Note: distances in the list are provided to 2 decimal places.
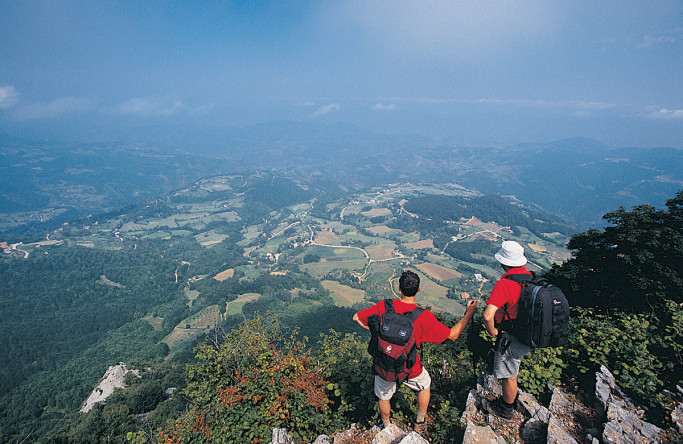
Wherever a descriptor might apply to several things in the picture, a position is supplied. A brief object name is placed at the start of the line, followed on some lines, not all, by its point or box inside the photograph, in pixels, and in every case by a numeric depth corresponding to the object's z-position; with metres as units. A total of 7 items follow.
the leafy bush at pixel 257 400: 5.85
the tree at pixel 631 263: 11.65
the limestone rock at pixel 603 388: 4.44
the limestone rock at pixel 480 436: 3.99
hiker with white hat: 3.84
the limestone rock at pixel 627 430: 3.69
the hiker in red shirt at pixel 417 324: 3.96
